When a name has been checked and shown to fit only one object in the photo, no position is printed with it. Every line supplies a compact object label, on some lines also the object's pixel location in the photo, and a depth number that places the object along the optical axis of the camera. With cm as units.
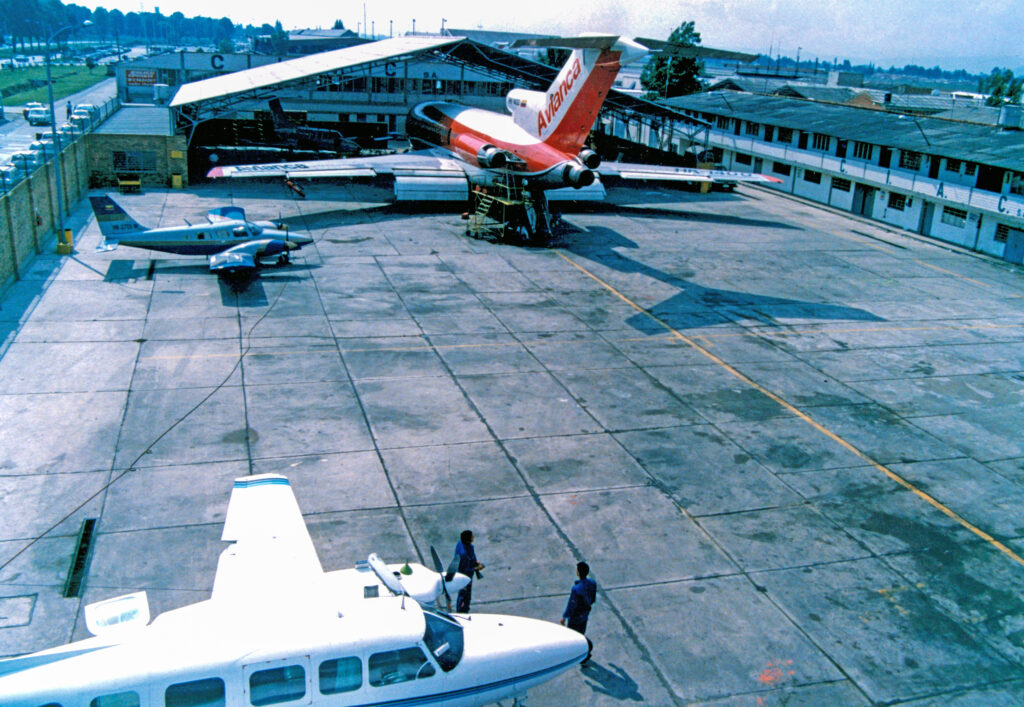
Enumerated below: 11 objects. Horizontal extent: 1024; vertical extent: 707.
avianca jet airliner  3653
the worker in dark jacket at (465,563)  1351
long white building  4609
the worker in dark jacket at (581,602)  1319
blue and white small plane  3184
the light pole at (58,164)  3609
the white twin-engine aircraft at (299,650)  974
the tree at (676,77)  9475
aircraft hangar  5141
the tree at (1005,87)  10526
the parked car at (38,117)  8450
